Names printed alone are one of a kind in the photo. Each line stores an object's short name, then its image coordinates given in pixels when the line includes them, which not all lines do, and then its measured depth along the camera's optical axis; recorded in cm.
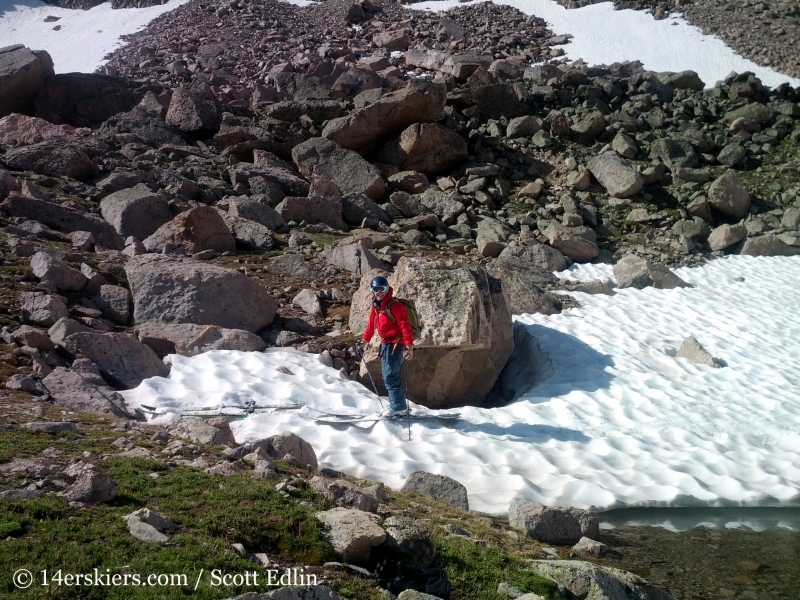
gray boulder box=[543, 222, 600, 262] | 1858
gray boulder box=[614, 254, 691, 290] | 1692
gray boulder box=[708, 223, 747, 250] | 1966
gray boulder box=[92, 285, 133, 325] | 1156
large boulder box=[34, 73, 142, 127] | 2406
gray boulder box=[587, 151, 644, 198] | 2211
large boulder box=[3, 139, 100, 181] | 1767
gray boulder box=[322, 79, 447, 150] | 2280
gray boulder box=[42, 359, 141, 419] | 848
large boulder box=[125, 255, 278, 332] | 1162
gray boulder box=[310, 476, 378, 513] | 616
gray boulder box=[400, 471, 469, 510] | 760
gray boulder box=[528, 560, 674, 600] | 555
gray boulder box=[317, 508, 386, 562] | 519
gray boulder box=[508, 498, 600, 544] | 696
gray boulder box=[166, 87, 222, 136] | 2314
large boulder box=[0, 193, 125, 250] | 1471
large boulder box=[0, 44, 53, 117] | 2342
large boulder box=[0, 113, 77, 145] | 1983
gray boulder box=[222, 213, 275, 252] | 1603
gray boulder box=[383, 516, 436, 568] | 533
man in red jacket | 977
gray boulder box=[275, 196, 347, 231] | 1795
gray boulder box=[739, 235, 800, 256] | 1955
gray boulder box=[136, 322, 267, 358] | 1095
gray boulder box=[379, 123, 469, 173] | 2280
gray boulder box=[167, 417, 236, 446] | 772
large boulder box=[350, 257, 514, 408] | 1075
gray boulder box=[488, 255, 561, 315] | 1460
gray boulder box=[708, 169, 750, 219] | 2127
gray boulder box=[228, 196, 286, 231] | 1716
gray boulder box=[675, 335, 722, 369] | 1292
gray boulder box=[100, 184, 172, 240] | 1559
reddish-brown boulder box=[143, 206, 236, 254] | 1468
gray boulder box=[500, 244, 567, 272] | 1767
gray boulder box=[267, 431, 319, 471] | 762
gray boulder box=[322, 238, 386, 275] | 1491
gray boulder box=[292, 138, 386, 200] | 2048
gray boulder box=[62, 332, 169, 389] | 967
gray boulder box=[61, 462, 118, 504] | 531
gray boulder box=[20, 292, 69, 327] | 1022
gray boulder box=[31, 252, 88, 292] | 1141
